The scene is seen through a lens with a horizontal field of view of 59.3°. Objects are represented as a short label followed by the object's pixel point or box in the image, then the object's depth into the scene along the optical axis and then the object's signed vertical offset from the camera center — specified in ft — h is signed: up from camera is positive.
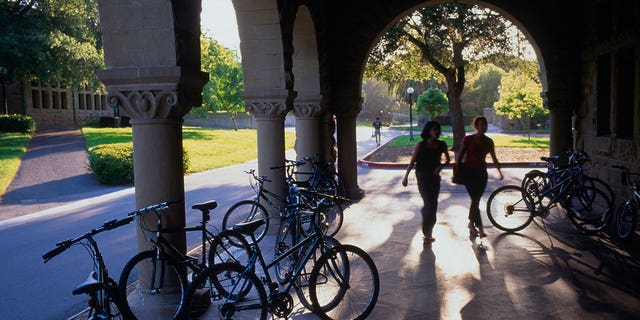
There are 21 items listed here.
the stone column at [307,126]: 33.78 -0.53
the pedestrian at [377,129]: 102.32 -2.48
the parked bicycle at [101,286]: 10.82 -3.37
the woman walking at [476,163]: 25.08 -2.19
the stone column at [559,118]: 35.96 -0.35
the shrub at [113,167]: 52.34 -4.32
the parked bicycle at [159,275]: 14.39 -4.11
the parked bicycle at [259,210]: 25.54 -4.27
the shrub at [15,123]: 99.09 -0.19
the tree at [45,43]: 91.50 +13.13
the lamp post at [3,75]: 88.89 +7.97
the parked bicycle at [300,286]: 13.60 -4.39
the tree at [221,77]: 146.10 +10.93
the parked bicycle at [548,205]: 26.12 -4.29
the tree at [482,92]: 194.36 +7.67
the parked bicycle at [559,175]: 26.99 -3.11
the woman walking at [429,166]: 23.59 -2.16
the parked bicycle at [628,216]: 22.58 -4.30
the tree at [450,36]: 66.23 +9.50
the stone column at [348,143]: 38.91 -1.85
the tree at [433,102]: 112.43 +2.65
